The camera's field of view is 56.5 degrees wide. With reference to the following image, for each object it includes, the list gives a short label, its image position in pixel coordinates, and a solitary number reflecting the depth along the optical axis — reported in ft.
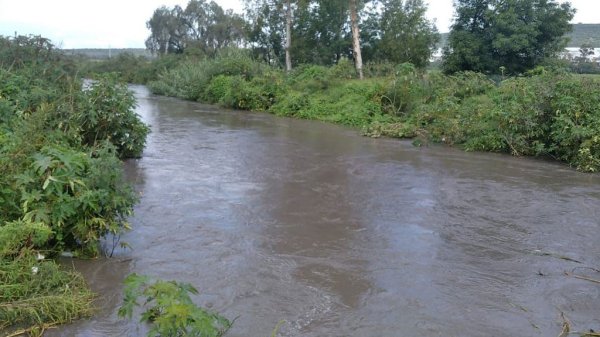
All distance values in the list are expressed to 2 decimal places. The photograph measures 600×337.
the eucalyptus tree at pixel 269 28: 106.11
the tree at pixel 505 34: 68.13
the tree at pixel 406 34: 96.43
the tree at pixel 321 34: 102.94
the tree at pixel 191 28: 189.57
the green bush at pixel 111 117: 32.81
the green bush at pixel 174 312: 10.72
